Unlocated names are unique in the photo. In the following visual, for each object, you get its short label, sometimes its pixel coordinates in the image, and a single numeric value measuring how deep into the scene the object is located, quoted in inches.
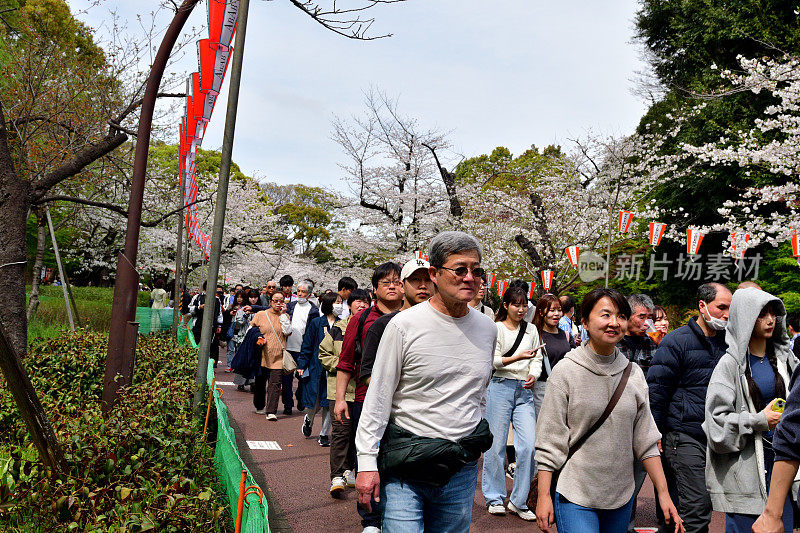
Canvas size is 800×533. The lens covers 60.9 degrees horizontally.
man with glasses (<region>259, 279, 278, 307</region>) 565.3
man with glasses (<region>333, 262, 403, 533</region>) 202.5
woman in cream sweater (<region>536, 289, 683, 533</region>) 126.3
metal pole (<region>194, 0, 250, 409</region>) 216.8
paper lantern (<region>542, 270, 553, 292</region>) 845.2
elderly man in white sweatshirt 114.6
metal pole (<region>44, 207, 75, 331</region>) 401.1
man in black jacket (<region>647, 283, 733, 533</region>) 177.3
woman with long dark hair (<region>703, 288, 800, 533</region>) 136.8
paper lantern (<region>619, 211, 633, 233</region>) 808.9
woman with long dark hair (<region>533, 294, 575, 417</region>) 249.8
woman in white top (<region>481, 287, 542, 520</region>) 232.7
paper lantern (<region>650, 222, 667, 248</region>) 768.5
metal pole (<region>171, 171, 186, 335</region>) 600.1
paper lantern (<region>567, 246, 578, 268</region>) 827.4
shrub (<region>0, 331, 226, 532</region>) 132.7
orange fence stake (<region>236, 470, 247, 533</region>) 116.0
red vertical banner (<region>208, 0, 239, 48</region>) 223.9
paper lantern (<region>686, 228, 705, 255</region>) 782.7
